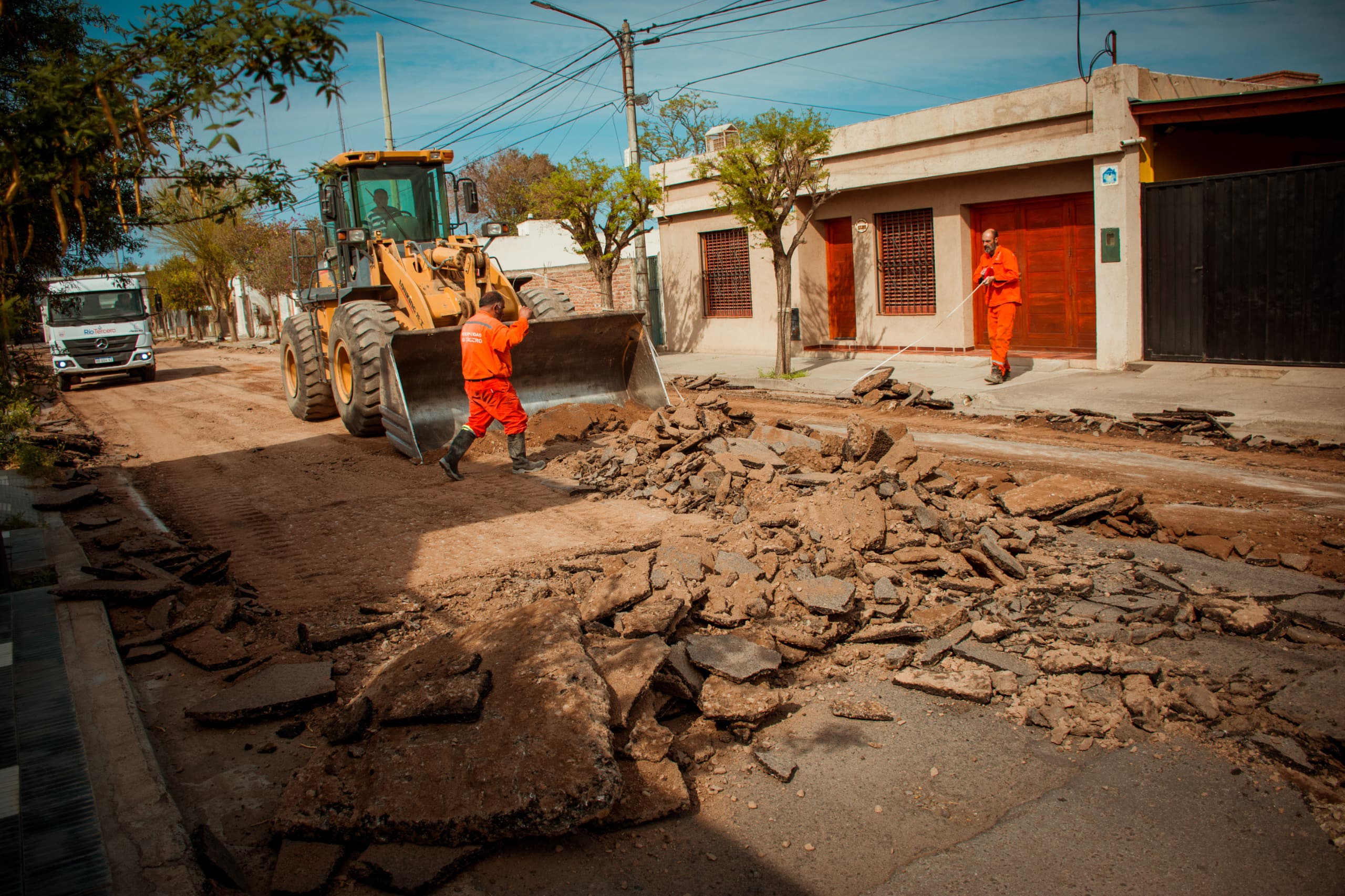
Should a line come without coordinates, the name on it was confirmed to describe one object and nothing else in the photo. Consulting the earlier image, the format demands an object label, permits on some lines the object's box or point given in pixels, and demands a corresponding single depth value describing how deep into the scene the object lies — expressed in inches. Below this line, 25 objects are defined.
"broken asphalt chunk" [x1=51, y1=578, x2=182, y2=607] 203.2
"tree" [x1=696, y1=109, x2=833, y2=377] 538.9
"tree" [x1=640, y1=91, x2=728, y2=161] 1683.1
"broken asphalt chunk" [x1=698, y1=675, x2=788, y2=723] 153.5
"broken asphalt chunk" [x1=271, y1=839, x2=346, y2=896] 113.2
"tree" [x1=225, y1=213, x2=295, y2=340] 1425.9
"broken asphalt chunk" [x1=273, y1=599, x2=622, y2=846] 120.0
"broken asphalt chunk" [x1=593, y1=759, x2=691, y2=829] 129.3
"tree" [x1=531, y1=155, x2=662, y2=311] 675.4
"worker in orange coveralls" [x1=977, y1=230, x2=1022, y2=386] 499.2
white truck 786.2
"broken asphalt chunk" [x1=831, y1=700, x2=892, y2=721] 157.3
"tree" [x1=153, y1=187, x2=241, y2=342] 1533.0
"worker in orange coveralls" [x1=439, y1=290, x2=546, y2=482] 329.7
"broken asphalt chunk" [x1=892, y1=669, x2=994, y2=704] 161.2
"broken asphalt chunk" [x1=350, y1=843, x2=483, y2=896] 114.0
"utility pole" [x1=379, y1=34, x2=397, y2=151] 1040.8
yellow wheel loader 375.2
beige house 502.9
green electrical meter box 501.0
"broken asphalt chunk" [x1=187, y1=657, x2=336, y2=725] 155.9
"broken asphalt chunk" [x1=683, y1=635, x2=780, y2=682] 162.1
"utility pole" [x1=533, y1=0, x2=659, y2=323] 724.7
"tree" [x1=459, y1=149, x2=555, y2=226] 1904.5
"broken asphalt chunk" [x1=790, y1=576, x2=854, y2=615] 186.2
